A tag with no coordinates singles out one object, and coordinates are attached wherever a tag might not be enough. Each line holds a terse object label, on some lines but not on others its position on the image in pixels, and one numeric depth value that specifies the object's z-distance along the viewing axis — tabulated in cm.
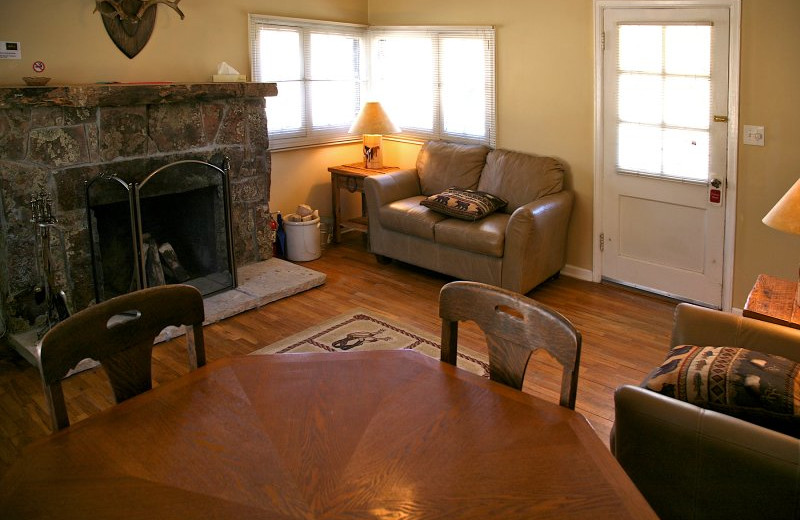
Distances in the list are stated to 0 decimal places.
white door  421
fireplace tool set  388
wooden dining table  140
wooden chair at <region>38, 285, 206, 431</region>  178
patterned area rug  395
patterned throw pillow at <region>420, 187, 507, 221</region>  482
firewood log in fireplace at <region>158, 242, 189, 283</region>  464
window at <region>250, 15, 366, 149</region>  543
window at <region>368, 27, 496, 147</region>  541
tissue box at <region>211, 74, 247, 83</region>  487
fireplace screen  420
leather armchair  184
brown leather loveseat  455
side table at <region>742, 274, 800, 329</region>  292
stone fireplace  385
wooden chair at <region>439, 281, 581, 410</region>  183
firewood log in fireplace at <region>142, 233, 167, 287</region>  451
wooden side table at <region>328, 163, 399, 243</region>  570
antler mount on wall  436
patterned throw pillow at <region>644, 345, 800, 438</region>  196
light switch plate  404
